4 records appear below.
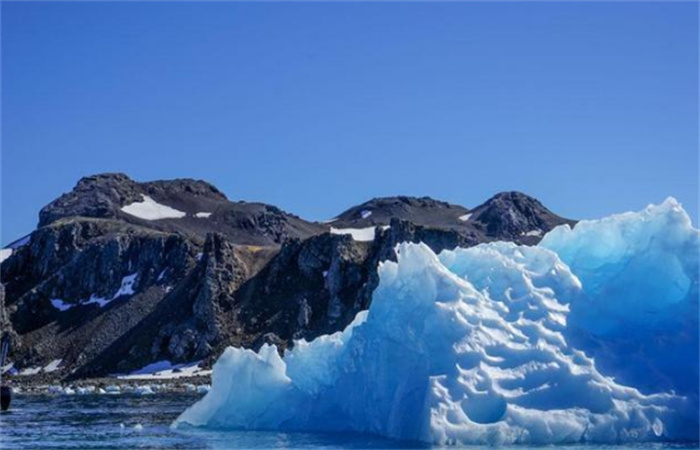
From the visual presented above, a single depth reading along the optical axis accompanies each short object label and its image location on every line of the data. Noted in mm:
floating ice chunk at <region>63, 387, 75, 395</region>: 93131
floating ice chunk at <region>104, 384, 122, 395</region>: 91738
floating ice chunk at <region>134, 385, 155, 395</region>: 87675
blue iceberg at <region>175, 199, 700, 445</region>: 31375
